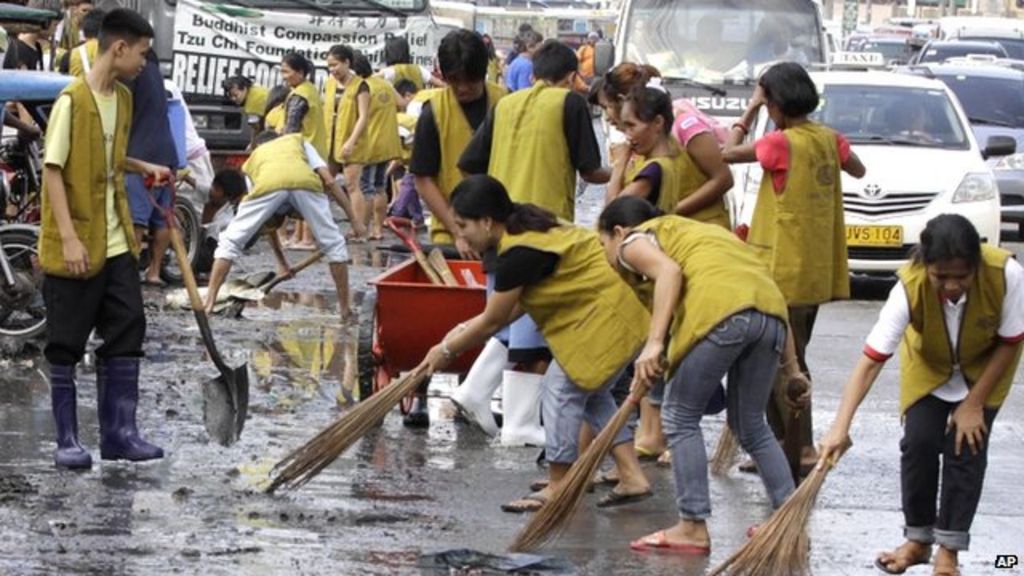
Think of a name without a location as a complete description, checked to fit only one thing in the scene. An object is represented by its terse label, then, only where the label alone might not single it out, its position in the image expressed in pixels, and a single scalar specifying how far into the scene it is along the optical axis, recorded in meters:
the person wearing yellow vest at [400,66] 36.81
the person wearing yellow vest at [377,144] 33.90
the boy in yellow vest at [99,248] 14.73
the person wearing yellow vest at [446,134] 17.42
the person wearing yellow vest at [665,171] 15.38
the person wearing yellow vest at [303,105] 28.51
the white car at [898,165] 28.71
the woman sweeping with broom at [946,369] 12.15
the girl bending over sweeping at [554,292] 13.82
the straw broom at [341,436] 14.31
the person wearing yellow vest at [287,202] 23.61
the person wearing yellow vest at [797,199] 15.44
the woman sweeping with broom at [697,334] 12.71
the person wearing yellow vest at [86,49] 24.33
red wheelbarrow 16.76
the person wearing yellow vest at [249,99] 33.65
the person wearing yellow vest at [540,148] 16.67
